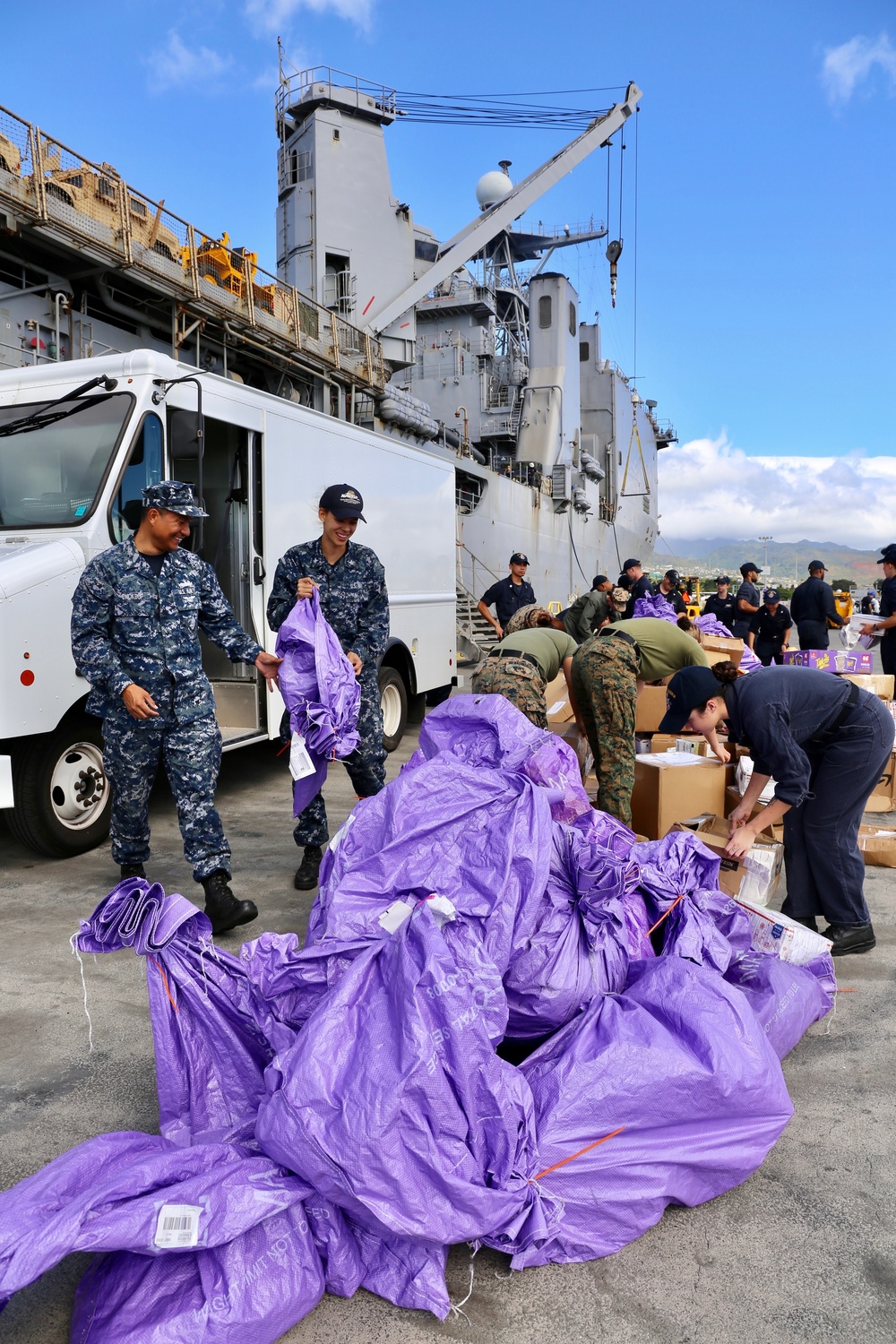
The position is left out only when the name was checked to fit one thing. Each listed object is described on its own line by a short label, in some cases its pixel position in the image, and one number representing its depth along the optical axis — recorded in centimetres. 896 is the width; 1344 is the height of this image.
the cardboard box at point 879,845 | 474
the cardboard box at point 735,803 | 456
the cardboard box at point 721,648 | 742
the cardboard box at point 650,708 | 582
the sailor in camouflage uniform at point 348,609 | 433
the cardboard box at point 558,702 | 557
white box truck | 442
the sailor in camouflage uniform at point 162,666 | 363
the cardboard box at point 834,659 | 663
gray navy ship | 1239
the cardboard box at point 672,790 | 446
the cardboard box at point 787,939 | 292
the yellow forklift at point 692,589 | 2358
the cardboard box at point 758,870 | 348
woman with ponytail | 311
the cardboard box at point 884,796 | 569
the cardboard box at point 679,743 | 500
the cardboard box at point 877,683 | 607
